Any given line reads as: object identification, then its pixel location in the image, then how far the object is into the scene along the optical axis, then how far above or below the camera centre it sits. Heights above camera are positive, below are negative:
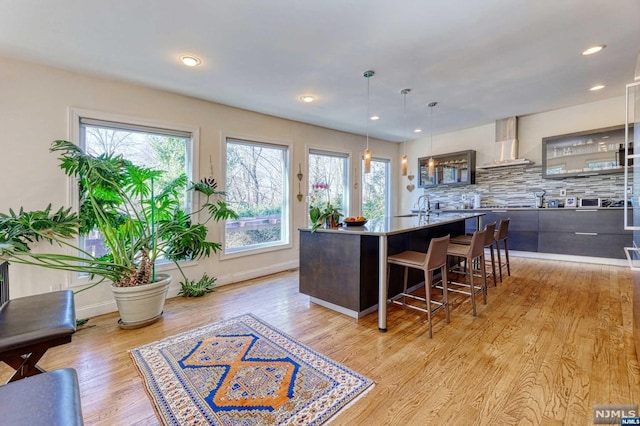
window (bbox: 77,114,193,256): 3.09 +0.79
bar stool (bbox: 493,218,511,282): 3.76 -0.31
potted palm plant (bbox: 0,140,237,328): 2.48 -0.18
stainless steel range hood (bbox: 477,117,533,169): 5.21 +1.25
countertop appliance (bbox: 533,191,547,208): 5.12 +0.21
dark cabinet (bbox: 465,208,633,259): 4.36 -0.35
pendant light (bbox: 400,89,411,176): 3.73 +1.60
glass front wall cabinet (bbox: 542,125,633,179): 4.36 +0.96
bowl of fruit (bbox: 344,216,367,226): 3.11 -0.12
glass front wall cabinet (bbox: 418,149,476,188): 5.91 +0.91
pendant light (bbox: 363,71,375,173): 3.17 +0.65
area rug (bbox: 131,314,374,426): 1.58 -1.13
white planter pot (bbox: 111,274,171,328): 2.66 -0.90
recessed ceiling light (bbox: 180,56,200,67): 2.72 +1.50
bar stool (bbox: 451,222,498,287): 3.29 -0.38
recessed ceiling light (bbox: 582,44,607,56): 2.71 +1.59
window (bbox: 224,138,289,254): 4.25 +0.27
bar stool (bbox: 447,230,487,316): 2.85 -0.45
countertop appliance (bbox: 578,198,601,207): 4.52 +0.14
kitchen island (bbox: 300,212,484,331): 2.64 -0.56
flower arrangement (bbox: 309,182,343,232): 3.05 -0.07
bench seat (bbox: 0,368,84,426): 0.89 -0.66
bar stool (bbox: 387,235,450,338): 2.45 -0.47
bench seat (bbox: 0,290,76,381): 1.40 -0.62
